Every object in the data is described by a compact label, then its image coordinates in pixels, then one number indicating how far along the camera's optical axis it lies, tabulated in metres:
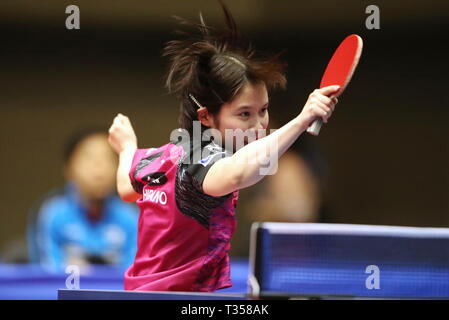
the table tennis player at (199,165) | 5.14
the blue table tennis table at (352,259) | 5.55
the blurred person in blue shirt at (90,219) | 11.14
